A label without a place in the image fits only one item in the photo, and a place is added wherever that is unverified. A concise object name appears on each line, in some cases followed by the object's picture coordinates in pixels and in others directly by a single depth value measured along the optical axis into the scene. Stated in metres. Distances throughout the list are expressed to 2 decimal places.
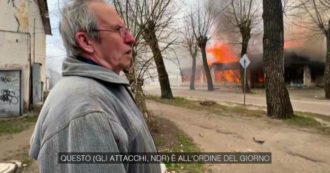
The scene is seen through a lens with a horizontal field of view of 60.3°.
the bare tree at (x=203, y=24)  29.84
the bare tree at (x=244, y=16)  25.41
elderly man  1.05
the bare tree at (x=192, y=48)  30.53
